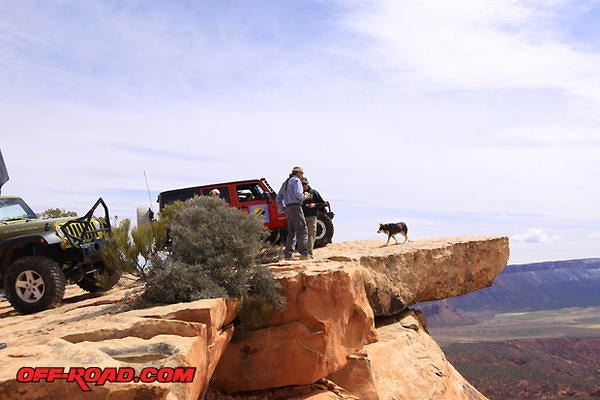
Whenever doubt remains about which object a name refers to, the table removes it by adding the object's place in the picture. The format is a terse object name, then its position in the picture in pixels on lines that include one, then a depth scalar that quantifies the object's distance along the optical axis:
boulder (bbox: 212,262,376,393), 9.98
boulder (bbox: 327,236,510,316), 14.57
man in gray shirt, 11.91
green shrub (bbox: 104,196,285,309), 8.79
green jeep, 10.13
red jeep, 15.81
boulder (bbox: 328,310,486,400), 11.83
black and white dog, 17.42
